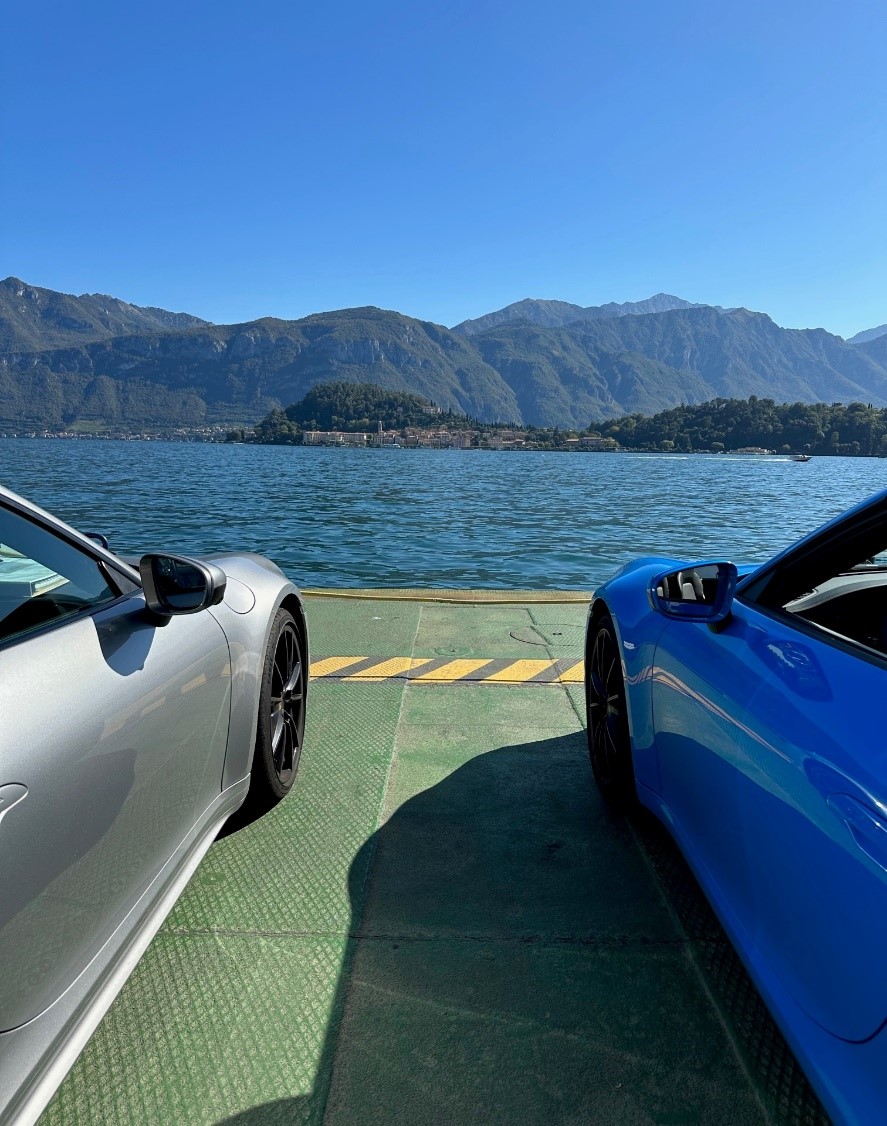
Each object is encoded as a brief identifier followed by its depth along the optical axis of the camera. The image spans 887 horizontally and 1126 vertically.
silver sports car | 1.23
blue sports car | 1.19
